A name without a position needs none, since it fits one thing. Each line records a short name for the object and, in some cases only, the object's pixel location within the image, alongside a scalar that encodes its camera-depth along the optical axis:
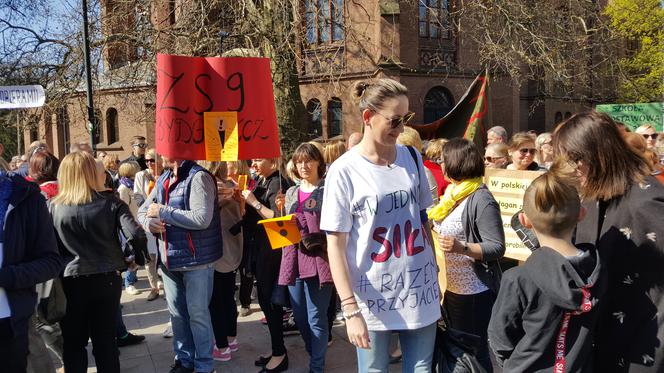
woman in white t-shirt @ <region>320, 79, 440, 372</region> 2.42
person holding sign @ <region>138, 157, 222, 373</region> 3.81
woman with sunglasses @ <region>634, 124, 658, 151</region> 5.88
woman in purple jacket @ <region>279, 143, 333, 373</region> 3.77
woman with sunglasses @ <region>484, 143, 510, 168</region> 4.86
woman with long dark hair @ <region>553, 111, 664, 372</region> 1.92
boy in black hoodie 1.97
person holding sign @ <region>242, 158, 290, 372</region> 4.42
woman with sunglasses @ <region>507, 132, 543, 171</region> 5.12
